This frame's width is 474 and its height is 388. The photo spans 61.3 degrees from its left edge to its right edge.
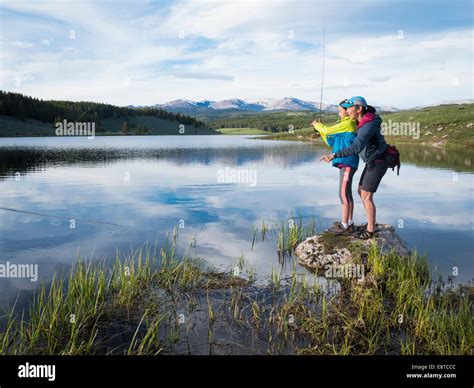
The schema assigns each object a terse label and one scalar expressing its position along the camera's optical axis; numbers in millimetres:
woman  8594
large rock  9172
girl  9250
